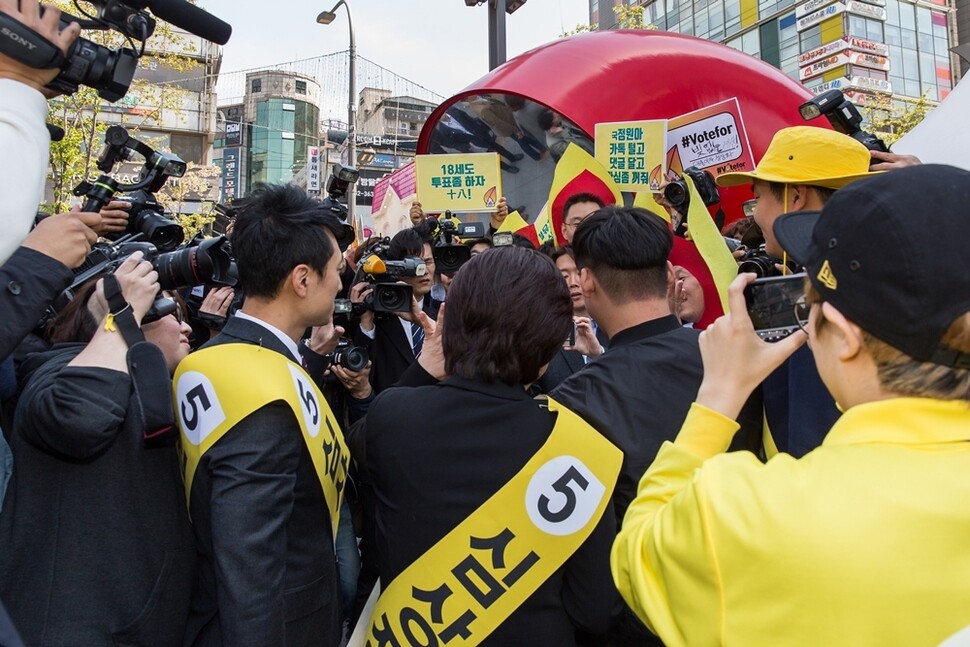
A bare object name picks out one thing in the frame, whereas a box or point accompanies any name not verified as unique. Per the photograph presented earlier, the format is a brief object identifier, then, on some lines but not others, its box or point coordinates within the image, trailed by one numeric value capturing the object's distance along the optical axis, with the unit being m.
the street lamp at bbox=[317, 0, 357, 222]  15.82
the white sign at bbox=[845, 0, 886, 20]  33.88
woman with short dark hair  1.79
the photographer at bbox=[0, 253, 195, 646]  1.75
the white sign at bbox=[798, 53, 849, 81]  33.15
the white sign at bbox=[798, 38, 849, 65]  33.03
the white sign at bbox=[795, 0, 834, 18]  33.28
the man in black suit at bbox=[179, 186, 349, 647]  1.78
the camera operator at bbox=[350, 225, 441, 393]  3.77
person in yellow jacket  0.96
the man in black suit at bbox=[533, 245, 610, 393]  3.19
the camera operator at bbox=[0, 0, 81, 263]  1.30
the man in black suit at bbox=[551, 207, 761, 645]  2.04
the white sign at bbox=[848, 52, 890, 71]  33.28
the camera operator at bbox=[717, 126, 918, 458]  2.35
